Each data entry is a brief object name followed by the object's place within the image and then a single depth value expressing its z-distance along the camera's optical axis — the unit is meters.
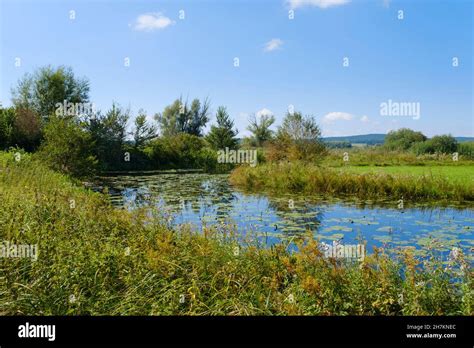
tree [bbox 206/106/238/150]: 23.70
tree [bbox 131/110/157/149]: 21.58
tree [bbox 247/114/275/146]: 24.27
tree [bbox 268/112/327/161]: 17.95
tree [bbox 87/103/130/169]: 19.59
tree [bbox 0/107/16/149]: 17.42
